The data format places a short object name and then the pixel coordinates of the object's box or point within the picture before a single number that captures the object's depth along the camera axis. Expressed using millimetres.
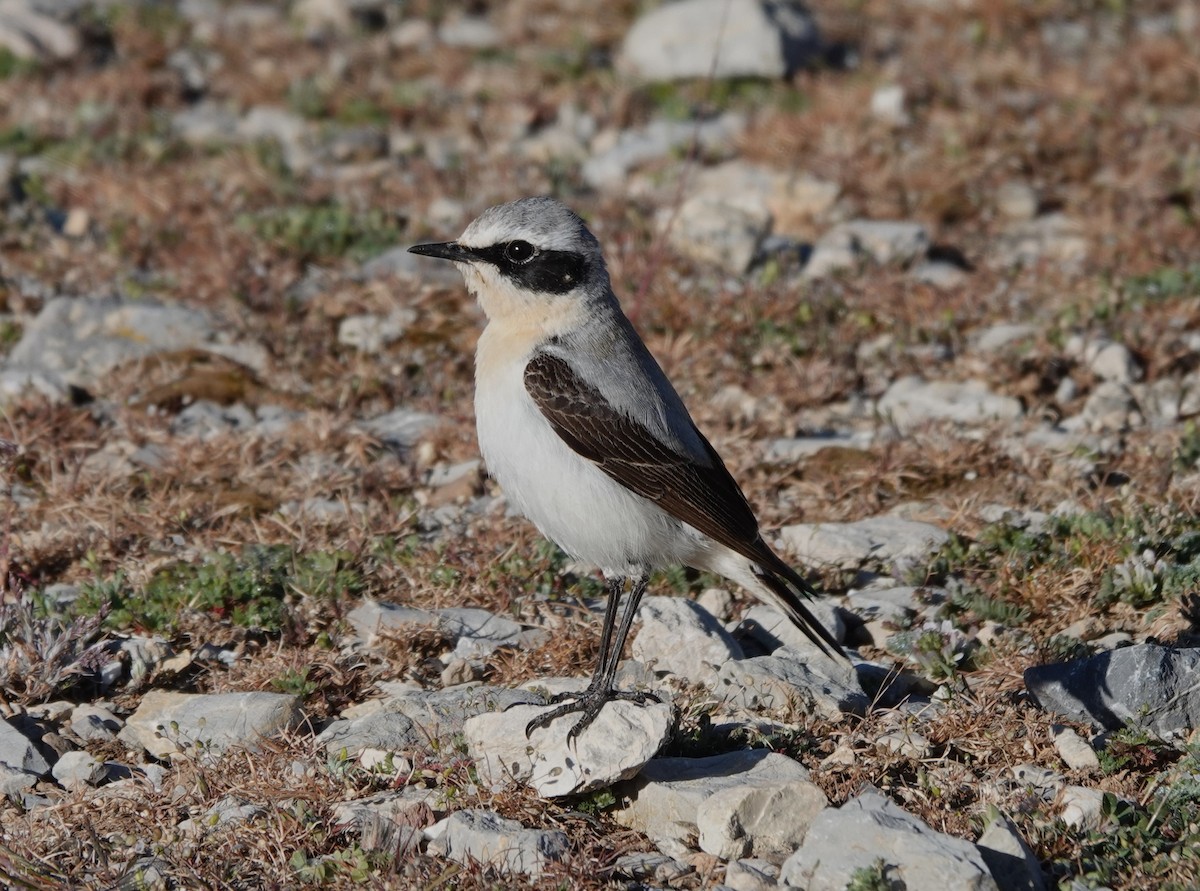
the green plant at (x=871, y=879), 9320
